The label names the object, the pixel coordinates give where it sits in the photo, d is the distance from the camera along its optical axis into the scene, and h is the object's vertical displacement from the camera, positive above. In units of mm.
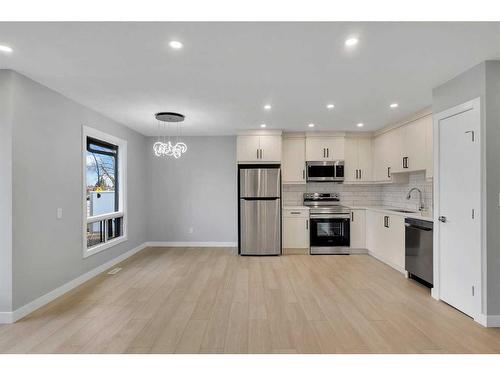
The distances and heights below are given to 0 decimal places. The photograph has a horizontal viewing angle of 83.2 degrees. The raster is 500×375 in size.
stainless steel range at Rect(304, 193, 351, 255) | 5414 -826
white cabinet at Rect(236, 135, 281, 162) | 5508 +734
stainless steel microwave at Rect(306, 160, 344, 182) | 5695 +350
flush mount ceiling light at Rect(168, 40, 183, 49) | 2184 +1132
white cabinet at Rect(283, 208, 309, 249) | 5500 -777
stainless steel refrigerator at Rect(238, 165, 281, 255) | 5402 -452
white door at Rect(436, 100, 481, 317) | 2707 -229
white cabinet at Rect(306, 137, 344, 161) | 5684 +790
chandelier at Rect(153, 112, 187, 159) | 4232 +679
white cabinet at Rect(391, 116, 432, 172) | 4086 +624
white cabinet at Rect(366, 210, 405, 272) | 4285 -851
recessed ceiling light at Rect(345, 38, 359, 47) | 2141 +1125
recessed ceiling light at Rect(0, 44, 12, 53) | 2260 +1144
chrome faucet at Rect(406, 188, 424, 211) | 4590 -251
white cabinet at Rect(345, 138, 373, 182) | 5746 +574
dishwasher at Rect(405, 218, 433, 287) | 3524 -845
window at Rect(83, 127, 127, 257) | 4215 -47
